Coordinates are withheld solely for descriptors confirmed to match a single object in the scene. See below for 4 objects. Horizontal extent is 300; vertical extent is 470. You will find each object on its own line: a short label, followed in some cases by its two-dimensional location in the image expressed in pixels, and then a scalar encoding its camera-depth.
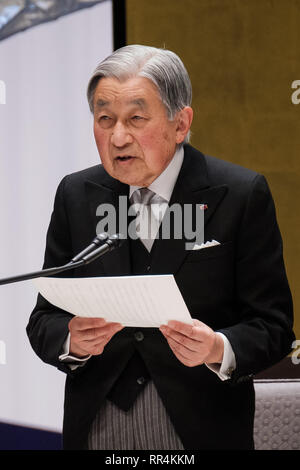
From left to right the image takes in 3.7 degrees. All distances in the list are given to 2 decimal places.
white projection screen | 10.85
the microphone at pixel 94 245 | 7.94
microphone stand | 7.85
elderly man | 8.13
